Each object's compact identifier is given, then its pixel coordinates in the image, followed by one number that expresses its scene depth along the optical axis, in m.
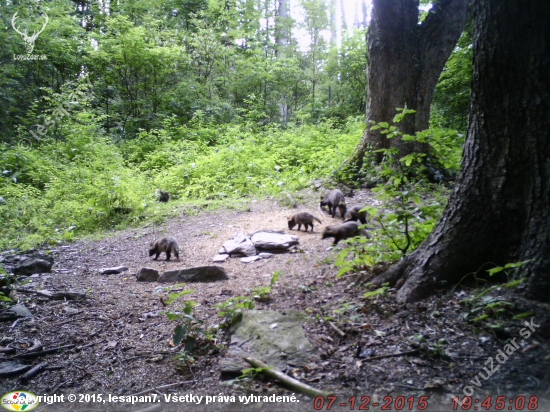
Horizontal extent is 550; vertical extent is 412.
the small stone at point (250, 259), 6.89
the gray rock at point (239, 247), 7.27
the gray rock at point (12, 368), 3.18
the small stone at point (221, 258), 7.20
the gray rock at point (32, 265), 6.17
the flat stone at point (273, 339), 3.06
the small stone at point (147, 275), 6.25
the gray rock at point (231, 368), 2.96
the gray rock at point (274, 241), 7.23
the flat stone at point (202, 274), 5.86
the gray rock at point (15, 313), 4.20
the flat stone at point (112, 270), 6.83
